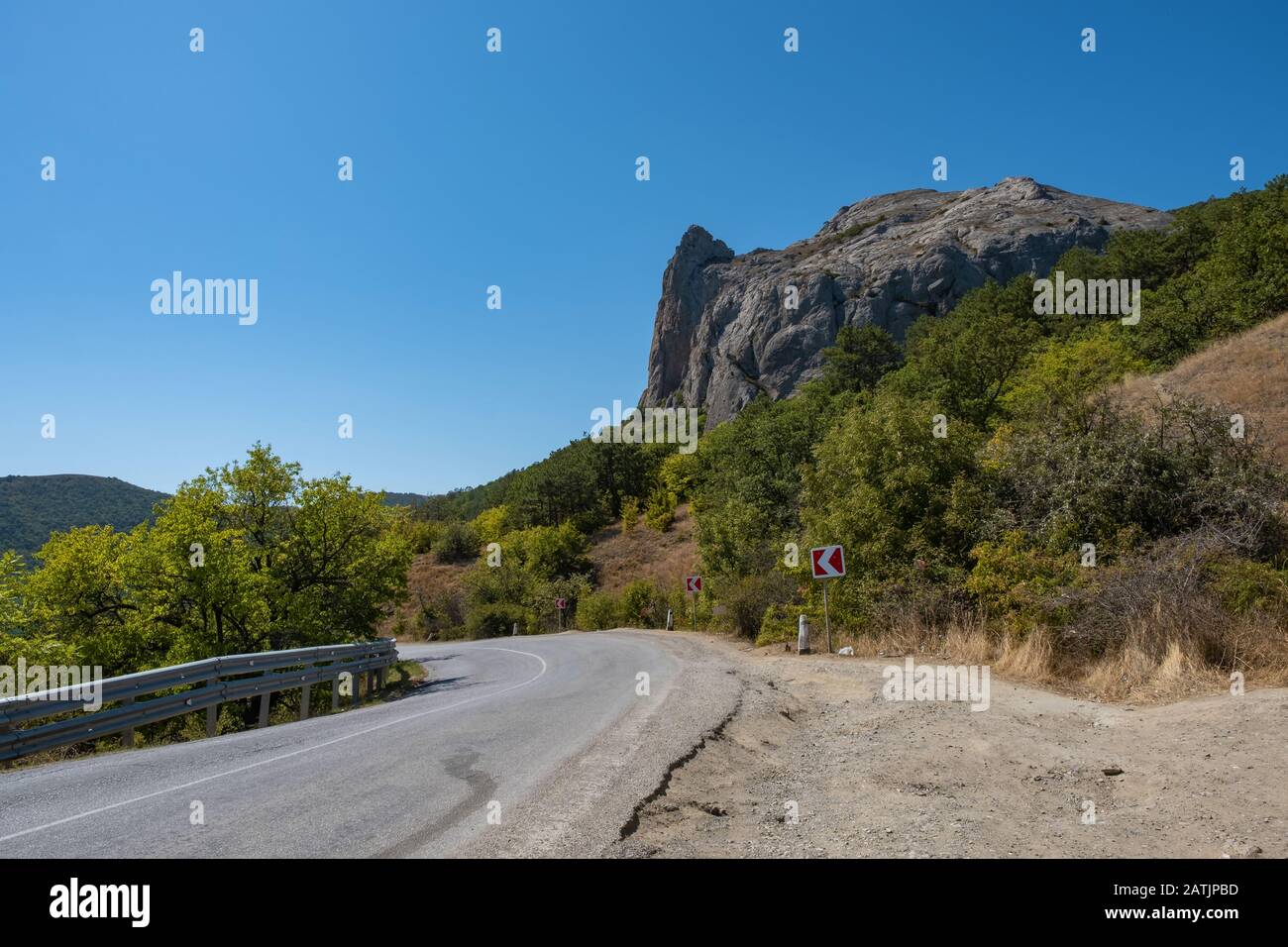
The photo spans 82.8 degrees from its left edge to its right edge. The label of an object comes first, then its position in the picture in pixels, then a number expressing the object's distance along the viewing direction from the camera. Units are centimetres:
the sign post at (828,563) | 1595
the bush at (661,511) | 7131
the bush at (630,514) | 7362
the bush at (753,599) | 2425
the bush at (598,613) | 4225
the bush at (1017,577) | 1252
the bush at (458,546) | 7988
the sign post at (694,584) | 2997
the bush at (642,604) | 3962
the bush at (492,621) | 5231
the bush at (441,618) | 5666
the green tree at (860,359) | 6156
